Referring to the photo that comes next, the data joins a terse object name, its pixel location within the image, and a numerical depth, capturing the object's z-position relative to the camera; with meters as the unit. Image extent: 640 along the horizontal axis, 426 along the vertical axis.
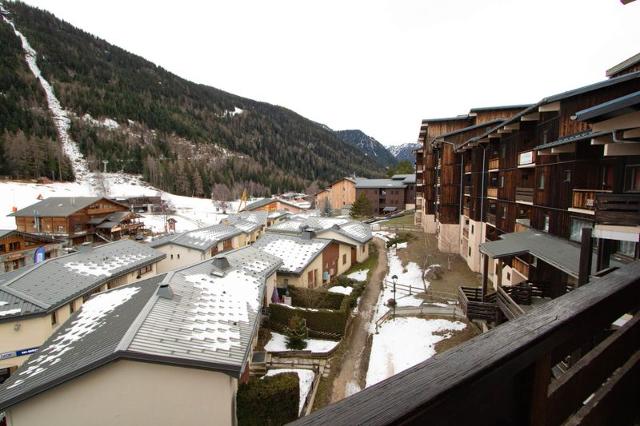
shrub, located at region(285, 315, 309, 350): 17.48
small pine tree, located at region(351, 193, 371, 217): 57.34
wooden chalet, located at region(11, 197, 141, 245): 44.31
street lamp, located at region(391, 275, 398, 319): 19.17
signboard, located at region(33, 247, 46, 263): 34.69
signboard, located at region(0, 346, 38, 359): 15.60
